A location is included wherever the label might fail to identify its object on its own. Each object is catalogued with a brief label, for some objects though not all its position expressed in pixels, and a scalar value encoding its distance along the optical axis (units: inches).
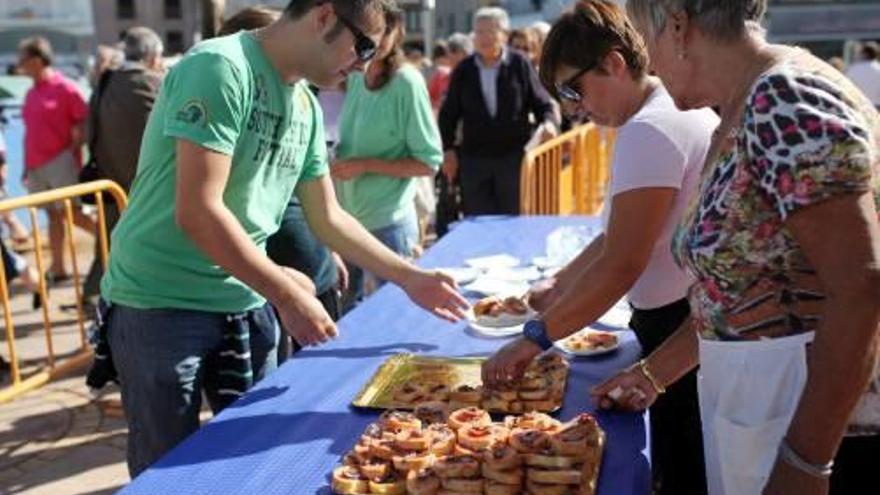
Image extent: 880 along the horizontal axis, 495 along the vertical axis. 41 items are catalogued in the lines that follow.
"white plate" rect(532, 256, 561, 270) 129.6
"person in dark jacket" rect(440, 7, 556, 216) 227.3
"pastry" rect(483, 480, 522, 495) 57.4
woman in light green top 147.6
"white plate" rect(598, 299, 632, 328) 101.7
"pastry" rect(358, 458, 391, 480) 60.0
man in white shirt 388.5
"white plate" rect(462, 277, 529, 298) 116.3
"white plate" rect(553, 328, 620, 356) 88.7
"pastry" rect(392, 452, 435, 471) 59.9
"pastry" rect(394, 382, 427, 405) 76.1
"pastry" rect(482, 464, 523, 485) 57.7
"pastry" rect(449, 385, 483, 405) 74.1
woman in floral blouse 46.5
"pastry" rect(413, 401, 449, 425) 69.2
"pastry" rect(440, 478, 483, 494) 57.8
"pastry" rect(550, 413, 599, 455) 60.2
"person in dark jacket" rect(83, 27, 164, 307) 196.9
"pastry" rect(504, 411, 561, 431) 65.1
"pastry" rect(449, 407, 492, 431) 66.6
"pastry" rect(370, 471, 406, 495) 58.7
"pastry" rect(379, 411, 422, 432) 65.7
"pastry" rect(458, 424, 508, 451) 61.9
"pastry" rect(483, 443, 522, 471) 57.9
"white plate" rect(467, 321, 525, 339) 97.3
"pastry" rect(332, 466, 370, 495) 58.9
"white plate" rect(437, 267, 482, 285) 123.5
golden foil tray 76.5
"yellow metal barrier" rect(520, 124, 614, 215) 211.8
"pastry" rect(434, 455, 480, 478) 58.4
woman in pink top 73.5
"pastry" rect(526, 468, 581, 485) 57.7
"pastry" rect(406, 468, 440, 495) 57.4
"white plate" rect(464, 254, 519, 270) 130.1
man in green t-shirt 72.1
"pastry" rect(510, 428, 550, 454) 60.1
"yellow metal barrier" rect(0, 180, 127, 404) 148.9
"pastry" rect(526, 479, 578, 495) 57.5
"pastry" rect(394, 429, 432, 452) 61.9
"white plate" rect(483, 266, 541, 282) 122.6
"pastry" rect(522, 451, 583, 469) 58.7
